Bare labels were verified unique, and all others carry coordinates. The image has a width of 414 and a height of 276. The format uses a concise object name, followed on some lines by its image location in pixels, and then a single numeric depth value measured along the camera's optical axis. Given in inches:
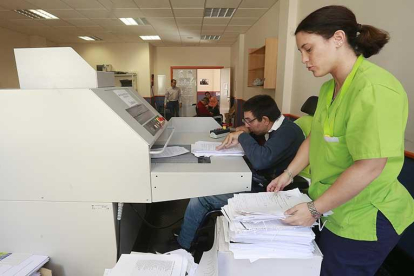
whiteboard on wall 366.3
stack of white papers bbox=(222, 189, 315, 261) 29.9
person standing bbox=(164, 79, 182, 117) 336.8
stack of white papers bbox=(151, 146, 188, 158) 56.7
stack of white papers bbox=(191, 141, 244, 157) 58.4
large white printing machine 47.2
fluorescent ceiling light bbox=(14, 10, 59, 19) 190.4
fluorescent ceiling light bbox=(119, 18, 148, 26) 214.7
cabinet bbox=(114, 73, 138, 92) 305.1
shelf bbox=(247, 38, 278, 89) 156.0
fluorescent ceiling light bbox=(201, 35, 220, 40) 287.7
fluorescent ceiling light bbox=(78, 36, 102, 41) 291.7
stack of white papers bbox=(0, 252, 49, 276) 45.9
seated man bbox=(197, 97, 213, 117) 277.4
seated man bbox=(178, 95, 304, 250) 54.4
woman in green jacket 26.3
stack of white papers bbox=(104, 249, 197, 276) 31.3
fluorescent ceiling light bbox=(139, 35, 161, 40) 288.8
